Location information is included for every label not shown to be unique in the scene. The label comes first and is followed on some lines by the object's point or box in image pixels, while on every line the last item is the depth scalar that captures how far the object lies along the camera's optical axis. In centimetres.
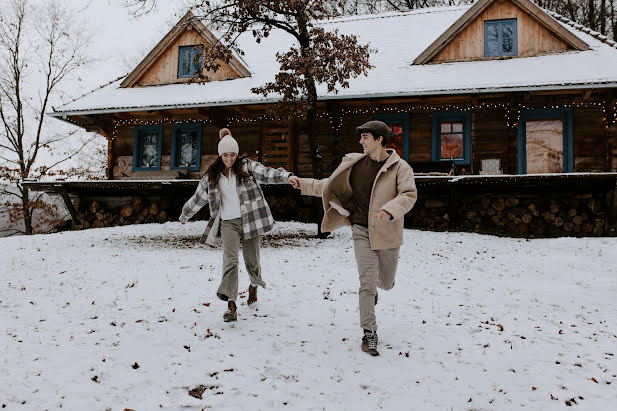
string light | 1333
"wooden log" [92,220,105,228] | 1612
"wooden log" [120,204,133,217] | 1602
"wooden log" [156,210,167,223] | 1565
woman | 506
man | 421
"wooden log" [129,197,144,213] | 1606
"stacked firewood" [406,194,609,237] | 1233
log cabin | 1262
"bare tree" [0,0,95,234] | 2303
